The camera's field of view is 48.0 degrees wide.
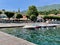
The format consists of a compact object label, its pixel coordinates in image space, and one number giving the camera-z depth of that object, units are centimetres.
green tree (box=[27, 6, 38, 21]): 3462
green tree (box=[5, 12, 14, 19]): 3329
